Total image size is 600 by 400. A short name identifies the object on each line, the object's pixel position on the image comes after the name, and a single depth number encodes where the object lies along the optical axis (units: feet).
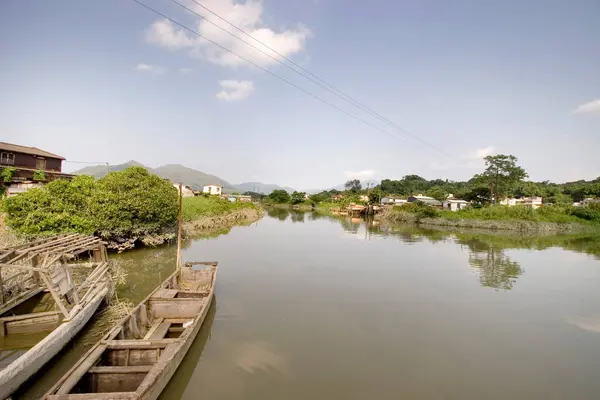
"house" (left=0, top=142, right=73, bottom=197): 79.66
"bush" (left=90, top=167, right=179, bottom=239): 57.41
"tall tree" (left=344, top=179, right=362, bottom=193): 392.47
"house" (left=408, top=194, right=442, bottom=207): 193.84
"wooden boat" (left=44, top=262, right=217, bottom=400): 17.33
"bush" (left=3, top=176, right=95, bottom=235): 46.60
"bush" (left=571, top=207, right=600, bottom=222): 146.30
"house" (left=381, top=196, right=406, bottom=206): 218.22
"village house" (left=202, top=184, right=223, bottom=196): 289.53
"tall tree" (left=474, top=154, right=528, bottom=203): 159.43
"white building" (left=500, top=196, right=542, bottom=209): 198.20
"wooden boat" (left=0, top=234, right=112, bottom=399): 20.21
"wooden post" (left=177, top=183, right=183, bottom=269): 44.00
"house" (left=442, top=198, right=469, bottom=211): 185.35
